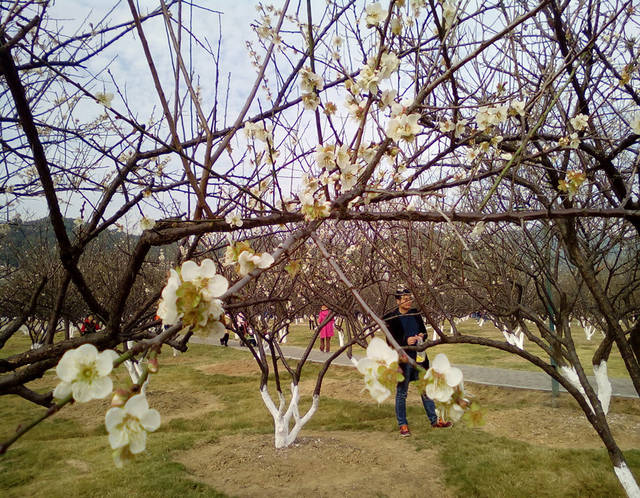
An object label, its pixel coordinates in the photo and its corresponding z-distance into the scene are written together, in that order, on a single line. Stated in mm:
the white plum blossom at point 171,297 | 221
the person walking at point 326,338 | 10933
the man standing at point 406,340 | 4133
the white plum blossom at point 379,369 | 228
